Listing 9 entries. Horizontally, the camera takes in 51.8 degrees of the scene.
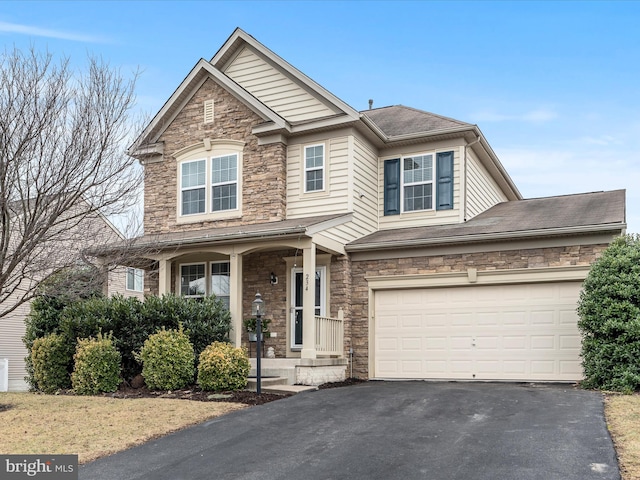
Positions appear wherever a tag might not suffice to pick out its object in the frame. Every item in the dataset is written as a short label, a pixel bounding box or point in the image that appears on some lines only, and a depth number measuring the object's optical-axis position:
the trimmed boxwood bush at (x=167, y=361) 12.90
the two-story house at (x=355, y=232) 13.90
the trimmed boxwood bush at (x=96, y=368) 13.17
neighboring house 23.50
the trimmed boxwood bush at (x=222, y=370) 12.47
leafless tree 10.49
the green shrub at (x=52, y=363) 14.16
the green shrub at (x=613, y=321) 11.50
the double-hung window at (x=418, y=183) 16.42
